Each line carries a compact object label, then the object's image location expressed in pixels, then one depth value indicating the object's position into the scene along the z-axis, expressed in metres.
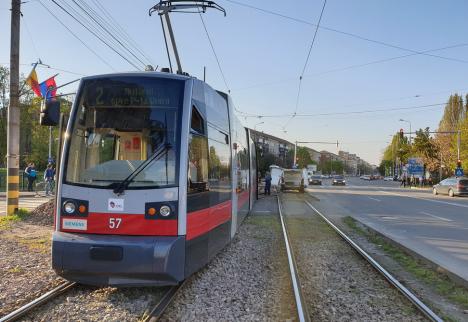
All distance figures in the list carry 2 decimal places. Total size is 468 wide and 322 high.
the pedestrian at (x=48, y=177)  24.52
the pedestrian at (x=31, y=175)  26.57
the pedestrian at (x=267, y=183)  30.99
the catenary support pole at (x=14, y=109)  13.15
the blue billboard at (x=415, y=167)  62.28
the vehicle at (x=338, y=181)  61.56
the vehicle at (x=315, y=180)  62.31
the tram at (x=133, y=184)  5.55
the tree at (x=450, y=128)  55.78
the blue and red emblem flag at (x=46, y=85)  20.78
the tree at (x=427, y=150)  66.53
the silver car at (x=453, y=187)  35.16
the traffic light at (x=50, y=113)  6.30
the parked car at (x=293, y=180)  35.47
